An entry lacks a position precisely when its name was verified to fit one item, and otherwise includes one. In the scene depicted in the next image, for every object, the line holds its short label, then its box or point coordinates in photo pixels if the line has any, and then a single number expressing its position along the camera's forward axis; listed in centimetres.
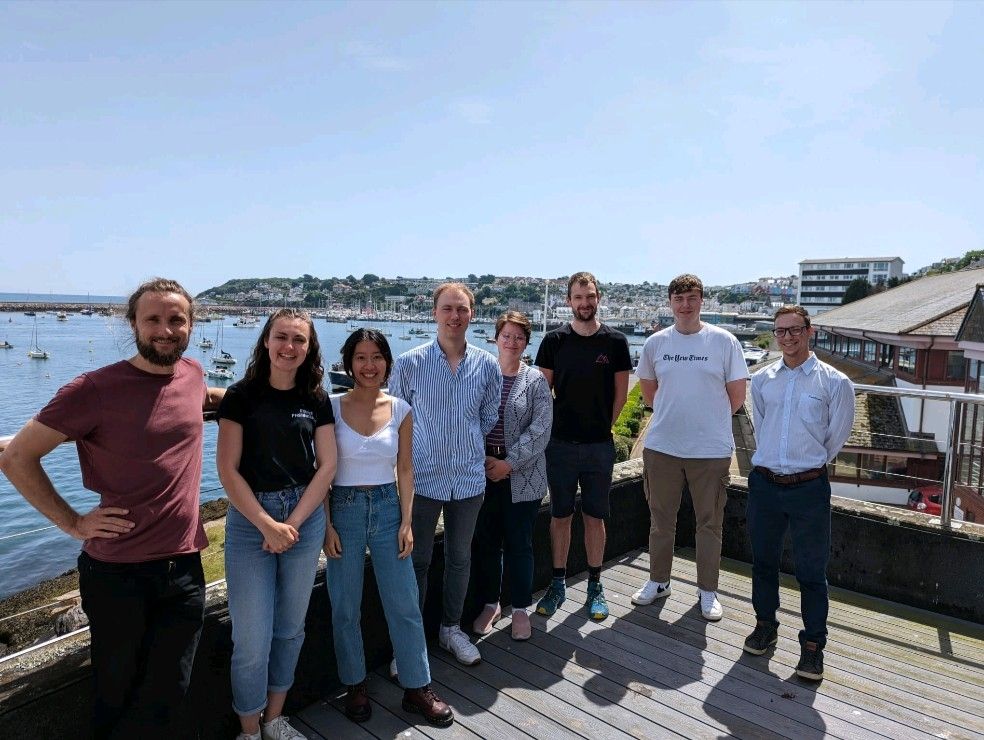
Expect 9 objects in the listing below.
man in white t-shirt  351
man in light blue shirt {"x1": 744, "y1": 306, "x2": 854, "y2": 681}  299
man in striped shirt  281
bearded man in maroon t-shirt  176
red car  1417
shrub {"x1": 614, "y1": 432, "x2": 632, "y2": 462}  1857
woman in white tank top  247
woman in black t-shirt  217
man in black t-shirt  343
